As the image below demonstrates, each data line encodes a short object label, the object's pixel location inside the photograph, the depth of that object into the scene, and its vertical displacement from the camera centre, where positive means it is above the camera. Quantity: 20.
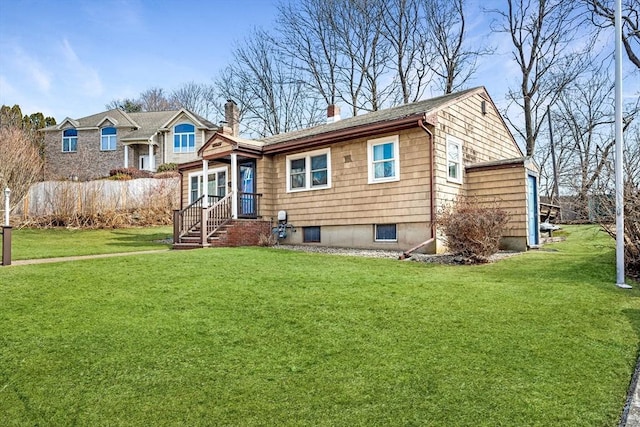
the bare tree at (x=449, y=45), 24.83 +10.41
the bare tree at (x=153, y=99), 49.94 +14.55
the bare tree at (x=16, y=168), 19.92 +2.63
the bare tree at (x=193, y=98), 46.59 +13.96
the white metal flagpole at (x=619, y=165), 6.56 +0.81
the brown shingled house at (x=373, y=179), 11.15 +1.16
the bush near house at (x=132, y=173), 28.09 +3.33
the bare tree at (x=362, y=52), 26.28 +10.60
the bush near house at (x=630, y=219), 7.26 -0.05
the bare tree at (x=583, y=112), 23.05 +6.03
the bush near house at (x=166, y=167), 29.41 +3.77
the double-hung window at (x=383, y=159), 11.57 +1.67
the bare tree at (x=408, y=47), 25.97 +10.58
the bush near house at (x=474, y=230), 8.67 -0.25
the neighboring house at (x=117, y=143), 32.50 +6.14
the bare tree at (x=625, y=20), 18.33 +8.65
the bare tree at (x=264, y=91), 30.36 +9.41
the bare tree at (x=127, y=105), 46.12 +13.14
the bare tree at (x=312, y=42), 27.66 +11.89
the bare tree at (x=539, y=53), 21.84 +8.69
